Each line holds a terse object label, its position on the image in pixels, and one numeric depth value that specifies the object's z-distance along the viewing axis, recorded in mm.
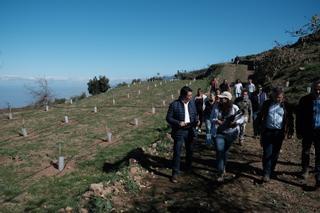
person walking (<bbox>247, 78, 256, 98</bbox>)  17306
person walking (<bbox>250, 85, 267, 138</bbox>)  13406
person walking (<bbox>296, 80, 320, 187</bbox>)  7315
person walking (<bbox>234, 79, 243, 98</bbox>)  17859
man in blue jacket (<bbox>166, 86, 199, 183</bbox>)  7805
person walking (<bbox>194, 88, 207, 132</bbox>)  12616
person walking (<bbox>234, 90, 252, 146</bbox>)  8948
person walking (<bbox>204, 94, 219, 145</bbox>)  11702
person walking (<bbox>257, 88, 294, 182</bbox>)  7383
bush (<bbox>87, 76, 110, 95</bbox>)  65875
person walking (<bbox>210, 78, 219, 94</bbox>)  15459
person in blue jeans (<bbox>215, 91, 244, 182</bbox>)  7539
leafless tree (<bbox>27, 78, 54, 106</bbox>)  60606
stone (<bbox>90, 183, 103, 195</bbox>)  7243
